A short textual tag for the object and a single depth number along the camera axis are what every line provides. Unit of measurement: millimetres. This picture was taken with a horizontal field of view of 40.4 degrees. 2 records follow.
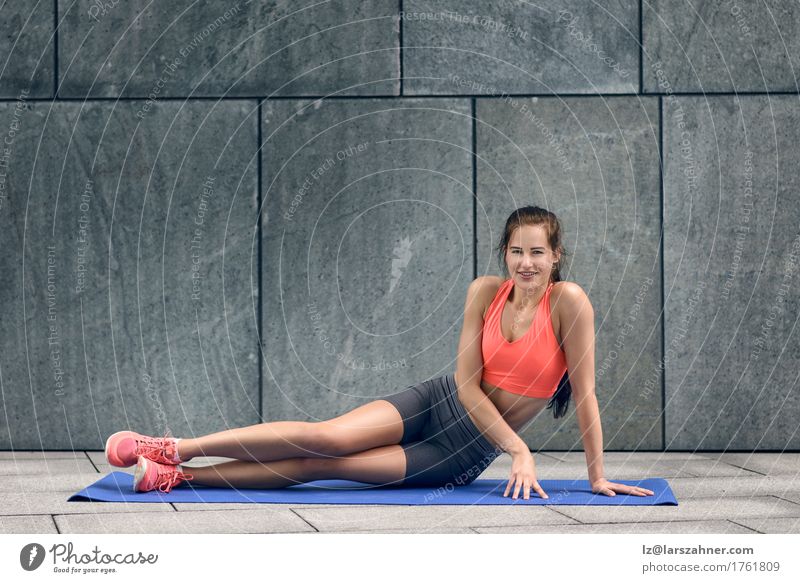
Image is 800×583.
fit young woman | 5043
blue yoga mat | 4969
